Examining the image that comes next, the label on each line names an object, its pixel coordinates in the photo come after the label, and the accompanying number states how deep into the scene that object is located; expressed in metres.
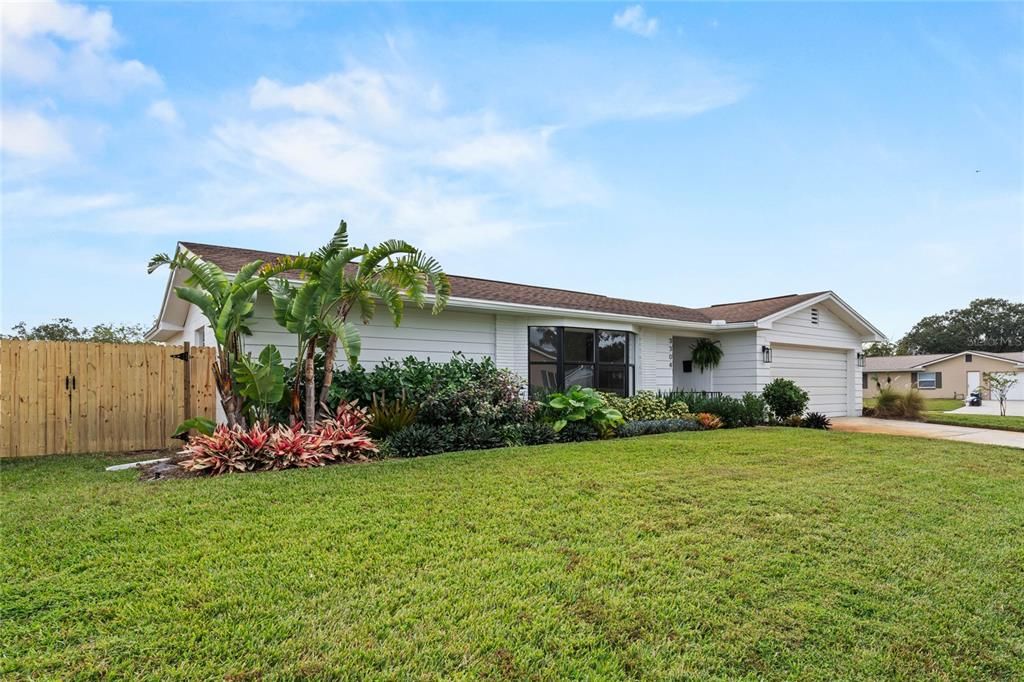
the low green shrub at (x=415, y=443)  7.77
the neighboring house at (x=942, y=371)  37.16
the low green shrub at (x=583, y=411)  10.02
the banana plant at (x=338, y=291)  7.38
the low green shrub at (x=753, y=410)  12.88
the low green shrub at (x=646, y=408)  11.95
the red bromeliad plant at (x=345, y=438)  7.15
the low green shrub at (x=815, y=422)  13.00
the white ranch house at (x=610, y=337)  10.51
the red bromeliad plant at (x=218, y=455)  6.30
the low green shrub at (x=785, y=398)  13.52
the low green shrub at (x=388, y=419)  8.34
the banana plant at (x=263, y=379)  7.18
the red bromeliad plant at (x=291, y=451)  6.62
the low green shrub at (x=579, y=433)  9.74
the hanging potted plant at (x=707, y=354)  15.19
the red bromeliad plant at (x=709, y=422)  12.02
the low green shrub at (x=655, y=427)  10.37
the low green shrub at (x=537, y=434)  9.22
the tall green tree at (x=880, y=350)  53.88
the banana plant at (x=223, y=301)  7.30
